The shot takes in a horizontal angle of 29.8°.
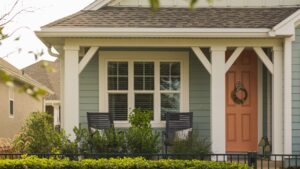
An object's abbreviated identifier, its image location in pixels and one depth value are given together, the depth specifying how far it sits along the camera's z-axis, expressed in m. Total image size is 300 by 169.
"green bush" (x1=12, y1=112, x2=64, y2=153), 10.95
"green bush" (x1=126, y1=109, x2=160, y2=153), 10.84
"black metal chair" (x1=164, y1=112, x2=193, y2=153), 11.68
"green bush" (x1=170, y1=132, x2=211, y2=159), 10.91
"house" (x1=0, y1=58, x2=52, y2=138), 23.39
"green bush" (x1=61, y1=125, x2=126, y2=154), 10.75
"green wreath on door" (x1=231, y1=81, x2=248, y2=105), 12.94
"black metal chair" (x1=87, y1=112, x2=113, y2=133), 11.63
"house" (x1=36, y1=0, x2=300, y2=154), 11.30
